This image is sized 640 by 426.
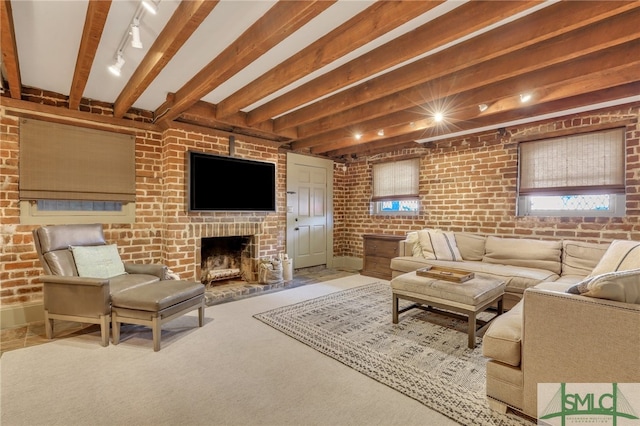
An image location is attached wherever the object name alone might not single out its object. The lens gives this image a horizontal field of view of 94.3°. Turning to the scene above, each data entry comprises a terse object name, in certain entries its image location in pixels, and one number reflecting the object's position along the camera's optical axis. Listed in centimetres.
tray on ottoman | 281
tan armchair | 255
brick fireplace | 436
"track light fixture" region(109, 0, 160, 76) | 174
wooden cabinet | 501
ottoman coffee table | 252
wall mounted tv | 400
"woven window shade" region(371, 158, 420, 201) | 529
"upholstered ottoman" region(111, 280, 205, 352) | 248
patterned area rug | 184
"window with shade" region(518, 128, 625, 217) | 338
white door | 554
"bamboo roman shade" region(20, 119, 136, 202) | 310
